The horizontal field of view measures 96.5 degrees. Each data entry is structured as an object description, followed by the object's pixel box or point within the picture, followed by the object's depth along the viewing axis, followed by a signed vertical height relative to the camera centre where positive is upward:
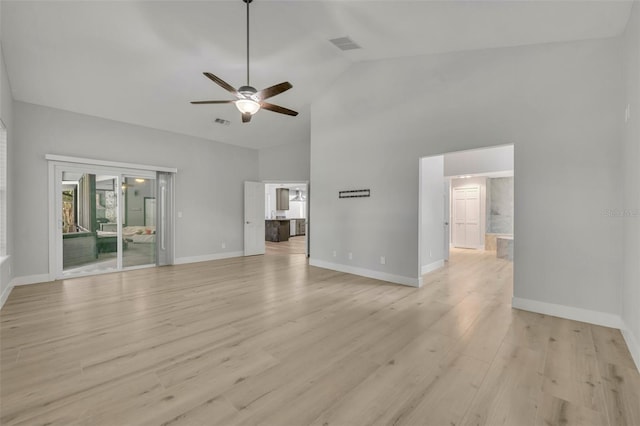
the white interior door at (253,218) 8.31 -0.21
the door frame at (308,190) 8.20 +0.61
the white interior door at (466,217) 9.55 -0.22
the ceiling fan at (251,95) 3.35 +1.39
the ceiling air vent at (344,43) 4.48 +2.71
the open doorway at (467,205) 6.21 +0.15
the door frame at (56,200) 5.21 +0.21
